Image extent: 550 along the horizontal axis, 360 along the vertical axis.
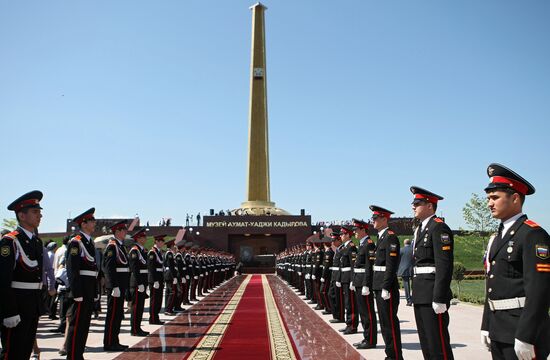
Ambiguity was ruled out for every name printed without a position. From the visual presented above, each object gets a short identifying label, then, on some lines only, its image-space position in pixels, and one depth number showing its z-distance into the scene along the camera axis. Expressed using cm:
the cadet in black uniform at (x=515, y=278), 313
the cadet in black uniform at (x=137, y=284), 921
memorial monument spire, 5175
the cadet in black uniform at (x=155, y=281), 1081
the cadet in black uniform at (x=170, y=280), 1299
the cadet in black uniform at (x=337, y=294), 1033
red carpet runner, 713
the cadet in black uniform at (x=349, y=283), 923
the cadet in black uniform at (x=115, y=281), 786
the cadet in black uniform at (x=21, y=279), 485
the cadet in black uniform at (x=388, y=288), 654
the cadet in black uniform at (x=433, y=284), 499
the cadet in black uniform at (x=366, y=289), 768
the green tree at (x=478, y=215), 2206
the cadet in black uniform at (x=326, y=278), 1221
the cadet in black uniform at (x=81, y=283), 648
